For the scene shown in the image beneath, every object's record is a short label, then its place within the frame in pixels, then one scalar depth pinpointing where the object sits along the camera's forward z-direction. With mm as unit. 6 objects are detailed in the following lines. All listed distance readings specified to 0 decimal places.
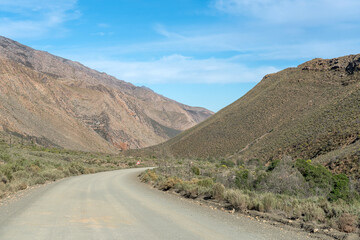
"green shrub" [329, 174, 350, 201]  14492
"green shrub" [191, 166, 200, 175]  29891
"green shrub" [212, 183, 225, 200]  13867
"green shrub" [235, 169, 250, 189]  18328
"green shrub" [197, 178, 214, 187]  18150
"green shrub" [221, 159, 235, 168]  44362
